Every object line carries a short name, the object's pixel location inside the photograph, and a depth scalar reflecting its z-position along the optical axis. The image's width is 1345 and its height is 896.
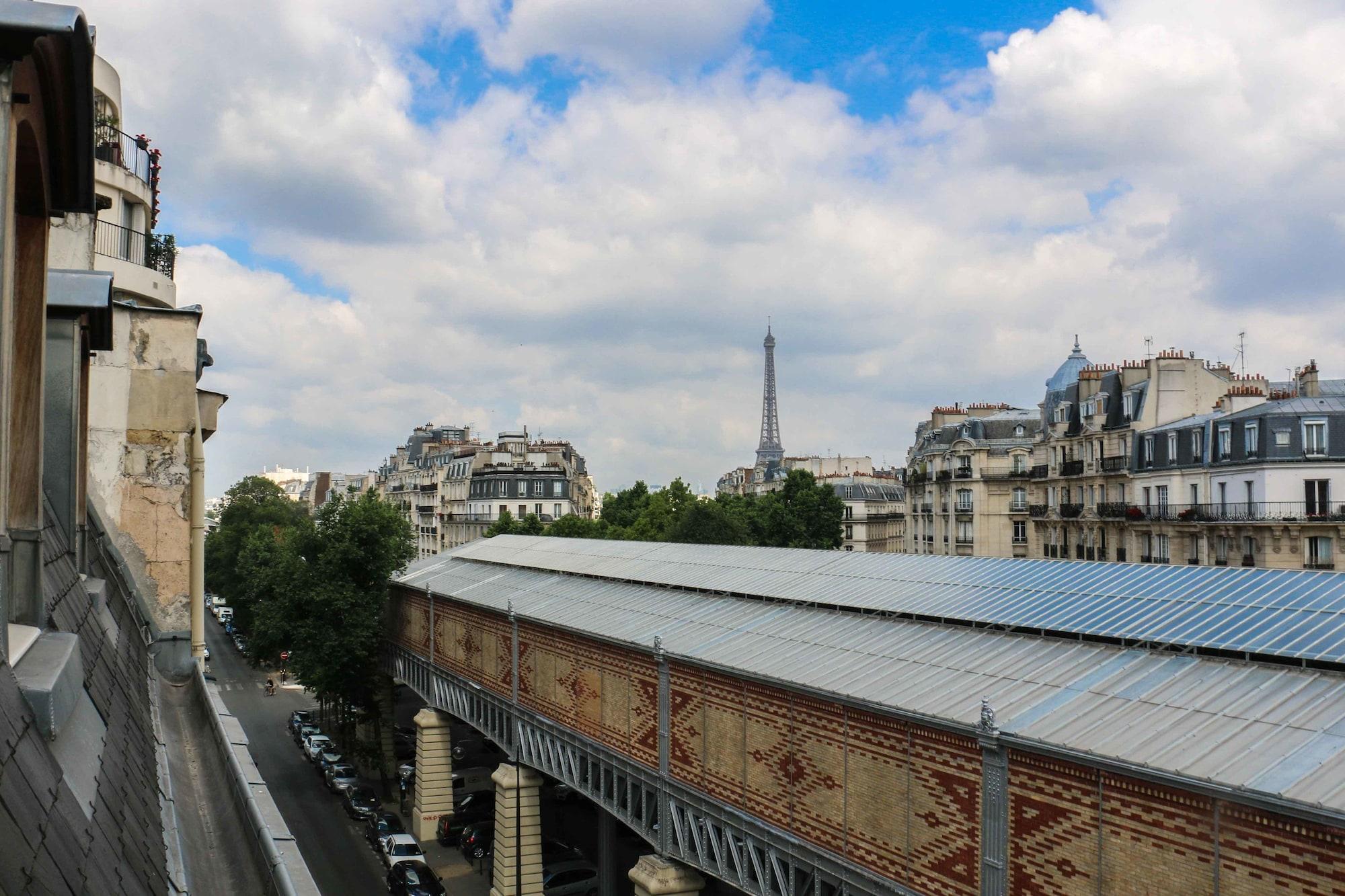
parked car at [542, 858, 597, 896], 27.64
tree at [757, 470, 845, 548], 67.75
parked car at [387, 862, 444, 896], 27.02
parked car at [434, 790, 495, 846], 33.19
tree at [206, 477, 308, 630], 65.75
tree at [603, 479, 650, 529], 79.25
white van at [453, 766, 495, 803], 38.62
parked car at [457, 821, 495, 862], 31.59
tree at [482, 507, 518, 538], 73.94
